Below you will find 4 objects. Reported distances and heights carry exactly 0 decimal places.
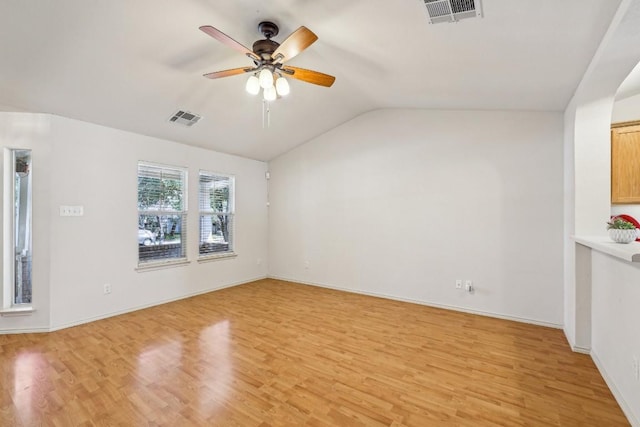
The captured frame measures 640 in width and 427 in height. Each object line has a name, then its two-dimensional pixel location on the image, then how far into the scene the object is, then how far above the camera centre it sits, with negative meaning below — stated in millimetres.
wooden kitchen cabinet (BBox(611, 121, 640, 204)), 3193 +587
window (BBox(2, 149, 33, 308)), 3295 -170
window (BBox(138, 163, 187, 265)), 4238 +32
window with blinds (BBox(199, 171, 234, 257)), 5039 +21
